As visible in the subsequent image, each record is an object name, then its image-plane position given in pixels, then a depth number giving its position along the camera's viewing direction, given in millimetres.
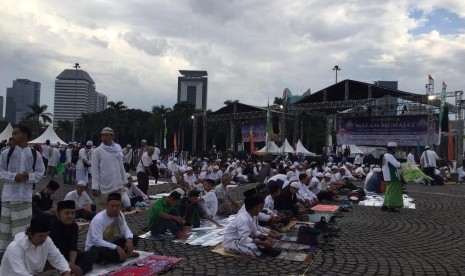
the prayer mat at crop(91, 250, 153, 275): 5055
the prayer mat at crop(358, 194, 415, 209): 11916
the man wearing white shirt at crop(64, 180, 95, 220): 8391
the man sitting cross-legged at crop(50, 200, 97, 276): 4746
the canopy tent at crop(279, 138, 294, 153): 31772
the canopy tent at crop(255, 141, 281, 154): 31430
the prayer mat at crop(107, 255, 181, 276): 5074
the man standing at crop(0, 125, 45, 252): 5430
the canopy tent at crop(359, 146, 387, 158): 38497
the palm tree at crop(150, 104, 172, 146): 57500
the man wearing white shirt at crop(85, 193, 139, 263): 5242
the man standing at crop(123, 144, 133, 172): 16844
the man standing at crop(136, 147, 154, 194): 12242
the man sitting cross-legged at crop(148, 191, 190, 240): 7023
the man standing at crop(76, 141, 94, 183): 13227
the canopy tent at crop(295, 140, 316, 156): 32578
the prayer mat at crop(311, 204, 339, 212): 10586
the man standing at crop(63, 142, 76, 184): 16266
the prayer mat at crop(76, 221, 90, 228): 7875
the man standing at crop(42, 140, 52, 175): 16375
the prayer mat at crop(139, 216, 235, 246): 6844
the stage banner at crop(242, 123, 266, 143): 35469
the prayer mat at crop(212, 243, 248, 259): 5937
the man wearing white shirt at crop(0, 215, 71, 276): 3691
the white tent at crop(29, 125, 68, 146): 25539
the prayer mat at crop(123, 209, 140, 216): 9573
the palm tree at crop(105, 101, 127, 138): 60675
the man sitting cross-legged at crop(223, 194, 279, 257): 5949
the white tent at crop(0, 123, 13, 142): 26352
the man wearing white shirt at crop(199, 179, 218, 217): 9031
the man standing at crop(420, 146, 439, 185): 19250
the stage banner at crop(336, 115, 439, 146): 26453
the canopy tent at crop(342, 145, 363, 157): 33969
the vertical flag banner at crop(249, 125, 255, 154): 31767
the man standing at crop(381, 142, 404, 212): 10562
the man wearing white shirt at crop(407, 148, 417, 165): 19016
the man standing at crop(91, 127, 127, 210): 6551
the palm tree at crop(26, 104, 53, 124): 59094
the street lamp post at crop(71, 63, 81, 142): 35719
